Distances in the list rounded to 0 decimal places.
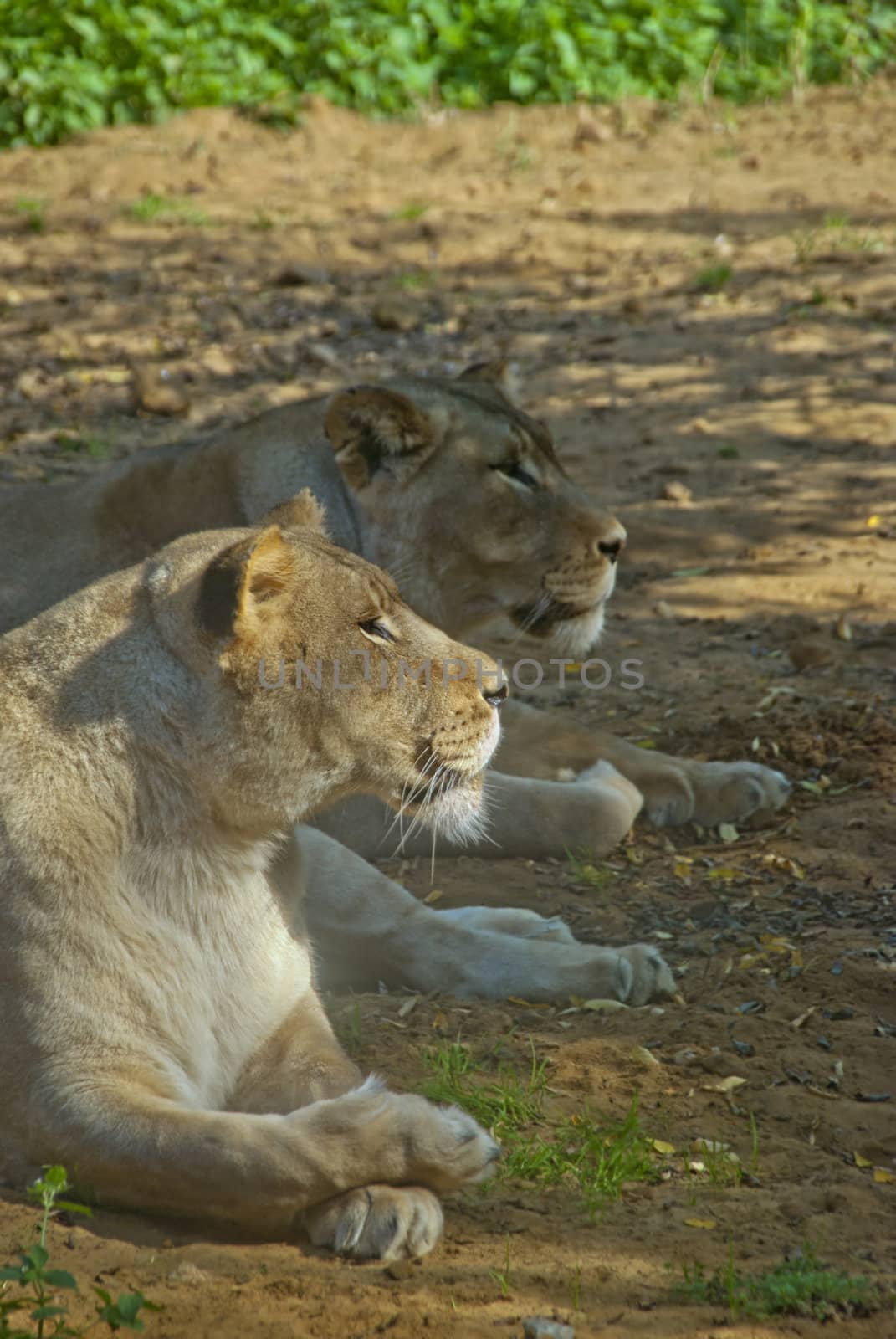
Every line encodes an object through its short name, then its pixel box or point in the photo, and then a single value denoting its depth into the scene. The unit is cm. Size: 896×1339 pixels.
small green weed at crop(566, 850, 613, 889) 989
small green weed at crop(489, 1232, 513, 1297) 578
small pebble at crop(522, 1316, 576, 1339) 545
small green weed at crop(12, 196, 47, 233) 2197
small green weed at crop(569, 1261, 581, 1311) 572
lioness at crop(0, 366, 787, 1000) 1022
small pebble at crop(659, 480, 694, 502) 1527
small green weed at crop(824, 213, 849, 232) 2078
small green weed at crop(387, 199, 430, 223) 2242
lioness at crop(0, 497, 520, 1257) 620
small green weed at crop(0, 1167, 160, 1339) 535
